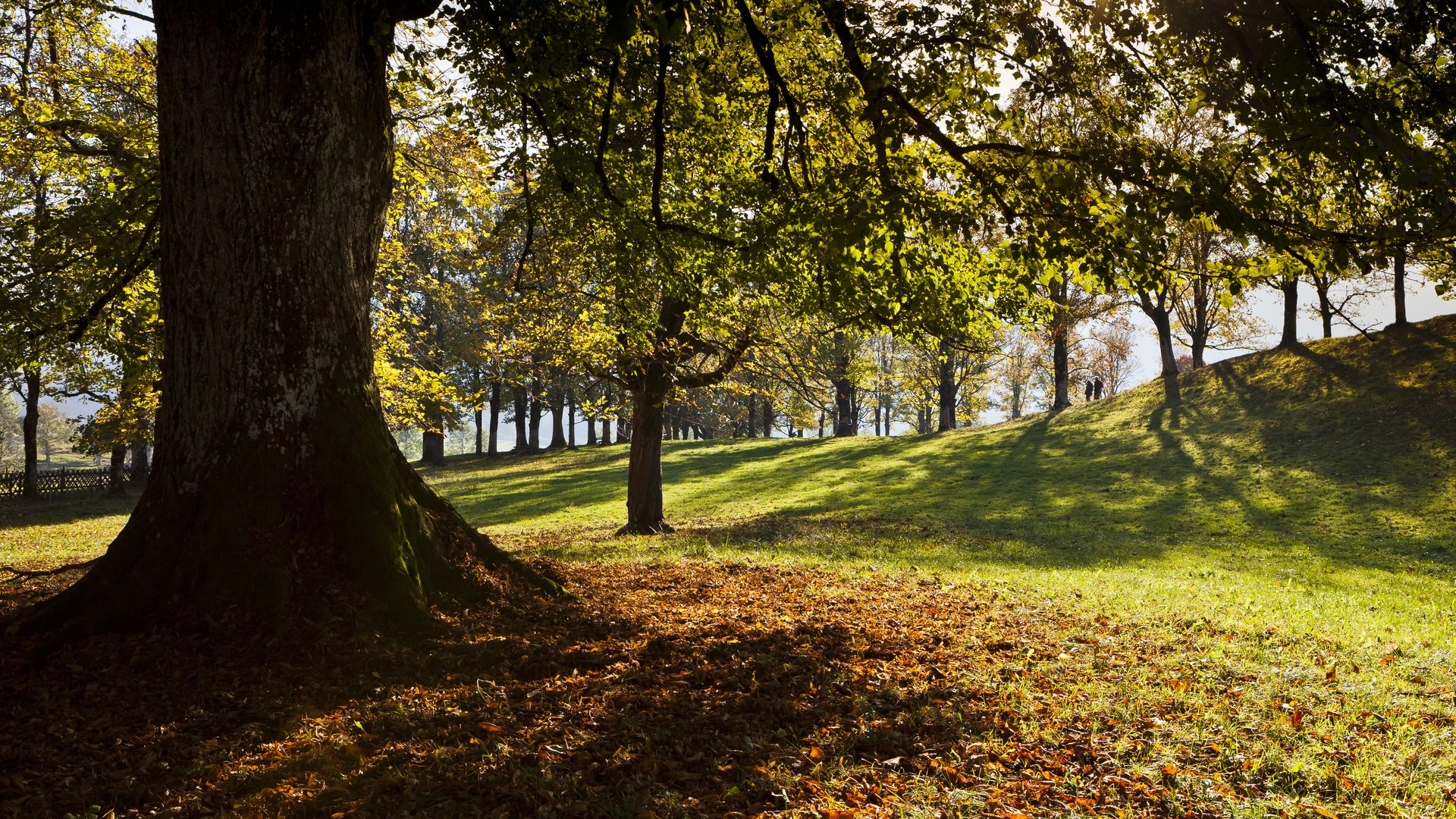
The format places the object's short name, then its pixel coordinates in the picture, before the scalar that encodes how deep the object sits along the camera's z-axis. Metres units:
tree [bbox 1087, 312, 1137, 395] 56.85
